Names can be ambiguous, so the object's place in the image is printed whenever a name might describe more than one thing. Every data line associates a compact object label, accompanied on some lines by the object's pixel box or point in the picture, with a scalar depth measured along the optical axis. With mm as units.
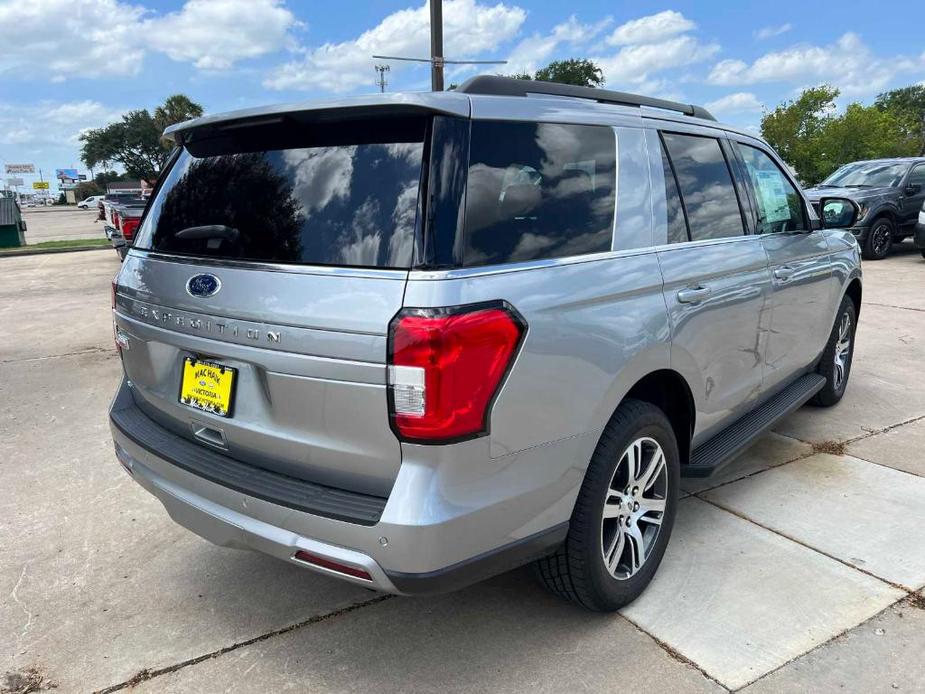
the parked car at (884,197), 12820
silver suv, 1993
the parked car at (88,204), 68250
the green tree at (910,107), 47497
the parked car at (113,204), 15250
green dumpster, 19391
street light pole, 15320
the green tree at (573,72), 66938
